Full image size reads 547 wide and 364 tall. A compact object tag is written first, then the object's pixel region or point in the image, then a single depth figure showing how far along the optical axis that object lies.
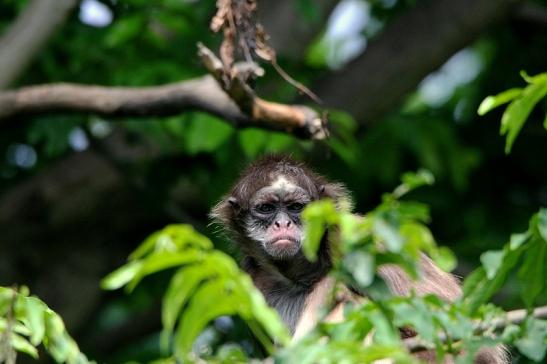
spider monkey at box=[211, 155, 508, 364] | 15.82
